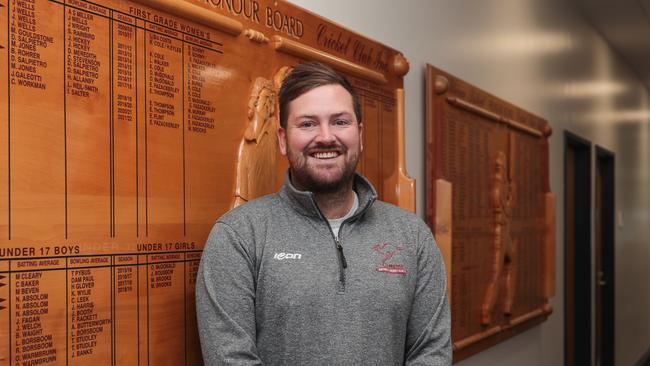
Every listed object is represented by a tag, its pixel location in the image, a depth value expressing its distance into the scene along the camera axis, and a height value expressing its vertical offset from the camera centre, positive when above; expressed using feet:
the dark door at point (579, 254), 16.70 -1.77
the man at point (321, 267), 4.64 -0.60
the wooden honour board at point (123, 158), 3.86 +0.16
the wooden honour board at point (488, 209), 8.84 -0.41
